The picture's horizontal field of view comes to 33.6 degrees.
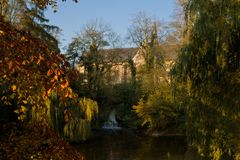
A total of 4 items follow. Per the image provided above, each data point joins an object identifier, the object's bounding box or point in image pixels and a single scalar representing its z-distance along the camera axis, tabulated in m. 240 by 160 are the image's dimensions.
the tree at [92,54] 34.22
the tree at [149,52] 31.75
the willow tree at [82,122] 22.61
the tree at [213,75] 9.78
